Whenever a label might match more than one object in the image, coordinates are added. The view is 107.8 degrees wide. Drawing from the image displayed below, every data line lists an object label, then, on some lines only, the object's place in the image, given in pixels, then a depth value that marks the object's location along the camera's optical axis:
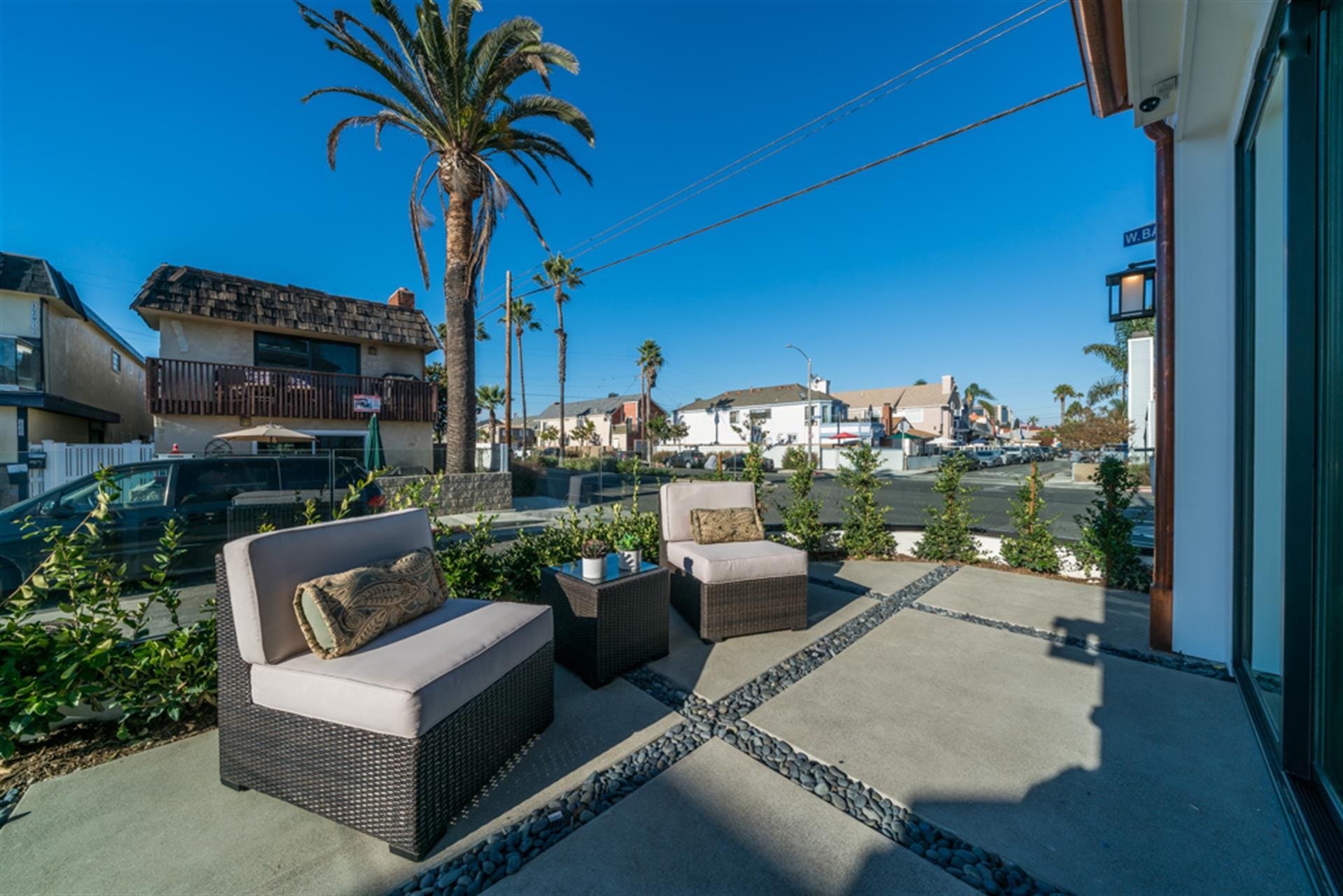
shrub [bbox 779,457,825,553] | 5.52
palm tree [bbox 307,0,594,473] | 6.94
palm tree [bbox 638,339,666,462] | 33.12
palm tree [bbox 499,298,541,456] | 24.69
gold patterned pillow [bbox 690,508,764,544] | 3.88
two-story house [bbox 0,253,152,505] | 8.87
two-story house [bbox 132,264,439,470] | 9.66
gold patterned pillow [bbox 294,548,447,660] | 1.82
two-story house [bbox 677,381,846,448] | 35.41
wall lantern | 4.43
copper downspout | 3.05
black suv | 2.64
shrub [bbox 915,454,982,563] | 5.34
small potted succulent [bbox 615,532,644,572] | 3.14
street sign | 4.05
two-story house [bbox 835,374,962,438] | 42.81
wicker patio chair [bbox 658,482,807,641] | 3.37
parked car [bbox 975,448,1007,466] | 29.27
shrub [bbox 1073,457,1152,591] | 4.33
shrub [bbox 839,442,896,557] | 5.55
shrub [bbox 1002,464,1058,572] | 4.91
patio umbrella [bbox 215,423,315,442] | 8.27
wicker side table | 2.76
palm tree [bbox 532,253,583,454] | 20.75
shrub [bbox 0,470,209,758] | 1.91
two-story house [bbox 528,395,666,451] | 42.78
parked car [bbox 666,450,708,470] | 28.18
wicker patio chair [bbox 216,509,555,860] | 1.61
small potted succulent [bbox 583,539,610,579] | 2.92
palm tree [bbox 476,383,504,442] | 32.34
